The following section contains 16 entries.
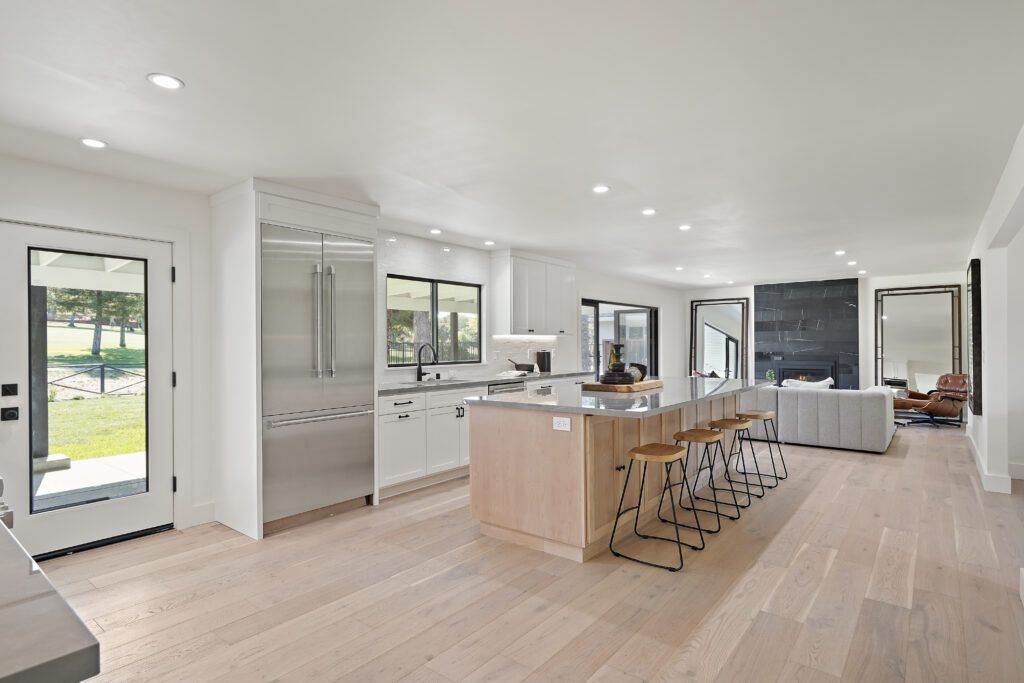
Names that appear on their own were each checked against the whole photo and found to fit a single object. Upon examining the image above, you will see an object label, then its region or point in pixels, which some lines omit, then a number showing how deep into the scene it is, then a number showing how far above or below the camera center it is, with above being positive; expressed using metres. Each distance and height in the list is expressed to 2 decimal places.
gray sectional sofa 6.46 -0.93
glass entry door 3.31 -0.27
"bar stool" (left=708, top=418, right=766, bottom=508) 4.58 -0.71
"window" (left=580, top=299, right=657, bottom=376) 9.02 +0.16
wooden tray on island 4.20 -0.36
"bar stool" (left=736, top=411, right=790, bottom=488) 4.99 -0.70
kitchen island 3.33 -0.78
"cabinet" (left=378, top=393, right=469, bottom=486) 4.73 -0.89
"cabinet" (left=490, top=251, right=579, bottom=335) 6.46 +0.59
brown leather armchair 8.19 -0.96
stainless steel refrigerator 3.90 -0.20
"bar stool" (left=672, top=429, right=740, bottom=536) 3.91 -1.08
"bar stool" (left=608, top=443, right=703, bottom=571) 3.30 -0.70
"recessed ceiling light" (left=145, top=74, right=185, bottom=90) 2.34 +1.14
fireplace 9.87 -0.55
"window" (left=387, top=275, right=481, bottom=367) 5.63 +0.26
